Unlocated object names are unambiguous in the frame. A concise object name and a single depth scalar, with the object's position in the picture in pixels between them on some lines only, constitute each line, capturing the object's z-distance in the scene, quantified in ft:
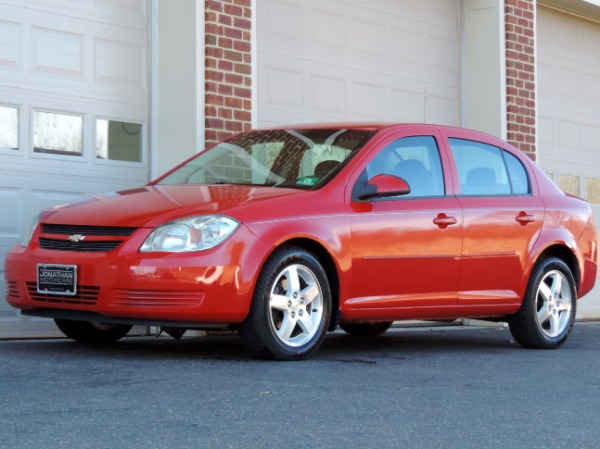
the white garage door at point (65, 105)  39.08
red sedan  28.84
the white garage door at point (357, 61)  48.39
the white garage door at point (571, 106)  62.47
